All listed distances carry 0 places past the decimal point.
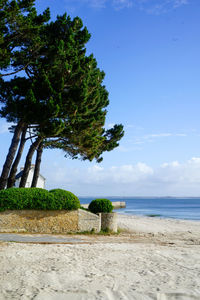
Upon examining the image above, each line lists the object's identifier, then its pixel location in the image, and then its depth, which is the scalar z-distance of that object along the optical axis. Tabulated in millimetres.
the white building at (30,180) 39406
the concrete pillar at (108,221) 16453
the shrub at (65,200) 14712
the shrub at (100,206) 16859
